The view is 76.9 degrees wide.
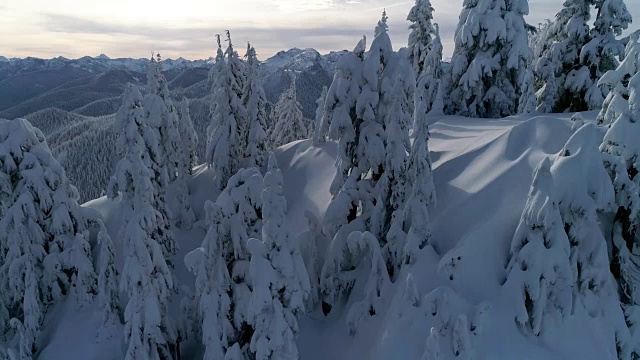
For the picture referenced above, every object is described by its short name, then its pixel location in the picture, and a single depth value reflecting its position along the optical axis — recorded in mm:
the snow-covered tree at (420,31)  34312
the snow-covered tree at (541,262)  11836
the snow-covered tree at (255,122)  26906
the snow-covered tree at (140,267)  15192
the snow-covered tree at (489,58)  22500
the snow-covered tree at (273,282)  12438
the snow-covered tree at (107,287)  18609
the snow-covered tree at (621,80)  12867
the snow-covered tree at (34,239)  18797
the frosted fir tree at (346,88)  16375
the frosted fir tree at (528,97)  24991
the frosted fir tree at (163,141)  22114
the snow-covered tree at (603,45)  22375
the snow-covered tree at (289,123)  42562
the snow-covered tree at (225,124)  26484
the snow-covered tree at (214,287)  13500
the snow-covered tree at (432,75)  27938
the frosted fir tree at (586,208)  12227
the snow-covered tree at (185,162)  26672
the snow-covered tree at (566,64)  23656
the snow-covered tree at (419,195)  14102
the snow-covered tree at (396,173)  14984
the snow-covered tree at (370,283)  14930
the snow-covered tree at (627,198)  12555
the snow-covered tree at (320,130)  18078
